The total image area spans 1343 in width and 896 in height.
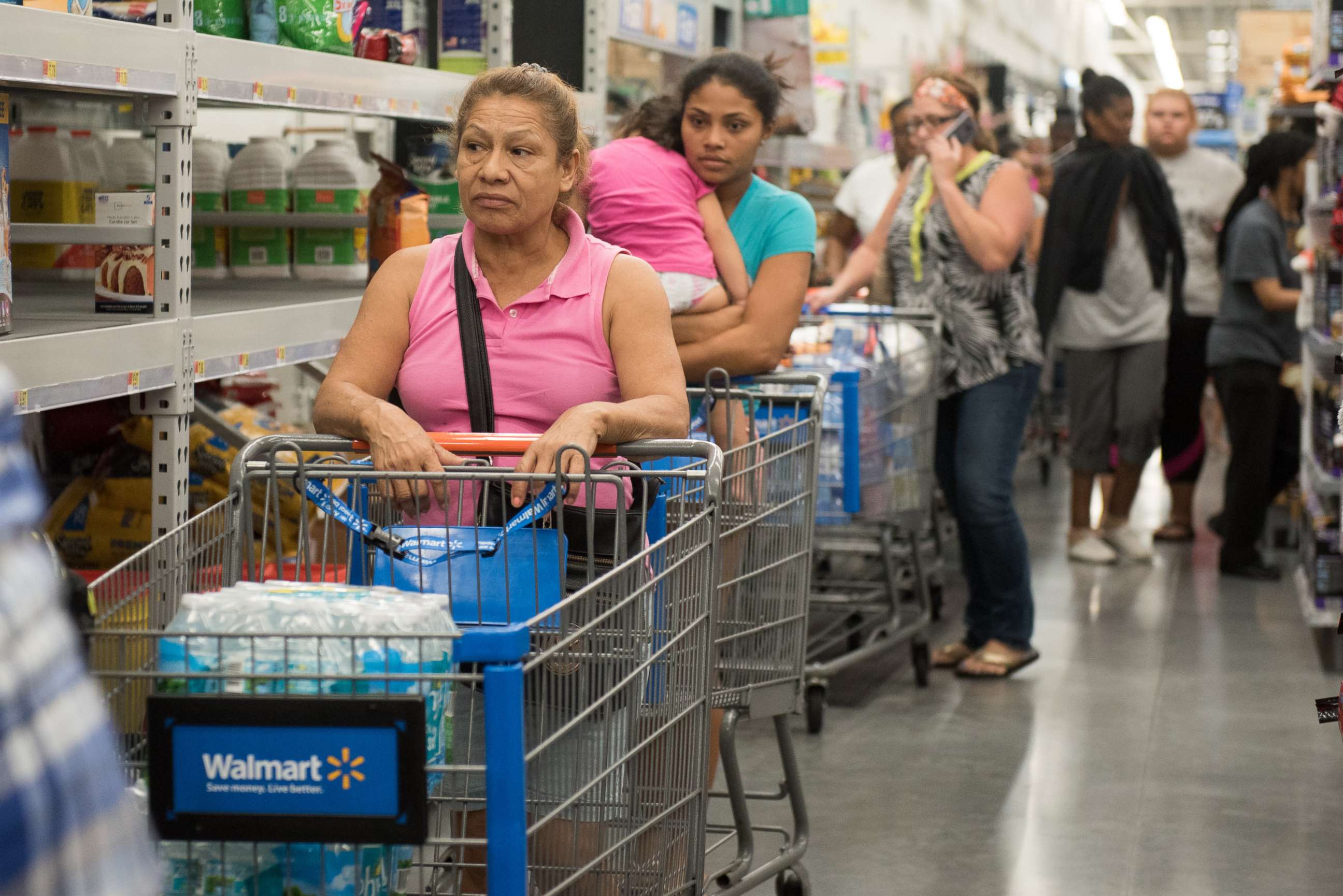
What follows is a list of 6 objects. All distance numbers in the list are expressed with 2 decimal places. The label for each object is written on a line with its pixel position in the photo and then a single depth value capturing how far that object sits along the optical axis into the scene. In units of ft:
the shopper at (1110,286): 21.66
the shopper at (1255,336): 21.79
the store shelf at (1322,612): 17.78
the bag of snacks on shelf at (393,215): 13.58
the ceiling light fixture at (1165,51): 83.10
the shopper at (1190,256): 24.18
